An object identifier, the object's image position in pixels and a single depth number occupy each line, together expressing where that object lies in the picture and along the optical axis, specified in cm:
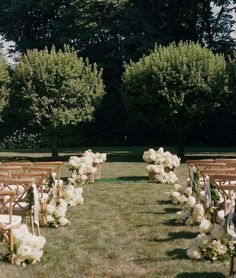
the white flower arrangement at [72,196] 1184
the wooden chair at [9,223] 670
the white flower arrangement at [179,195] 1158
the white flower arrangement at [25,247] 696
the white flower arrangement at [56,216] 948
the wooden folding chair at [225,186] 708
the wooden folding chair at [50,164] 1114
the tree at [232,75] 2405
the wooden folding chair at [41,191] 876
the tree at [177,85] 2317
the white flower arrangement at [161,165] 1588
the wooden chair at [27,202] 778
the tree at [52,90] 2531
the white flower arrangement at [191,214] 918
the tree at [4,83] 2675
